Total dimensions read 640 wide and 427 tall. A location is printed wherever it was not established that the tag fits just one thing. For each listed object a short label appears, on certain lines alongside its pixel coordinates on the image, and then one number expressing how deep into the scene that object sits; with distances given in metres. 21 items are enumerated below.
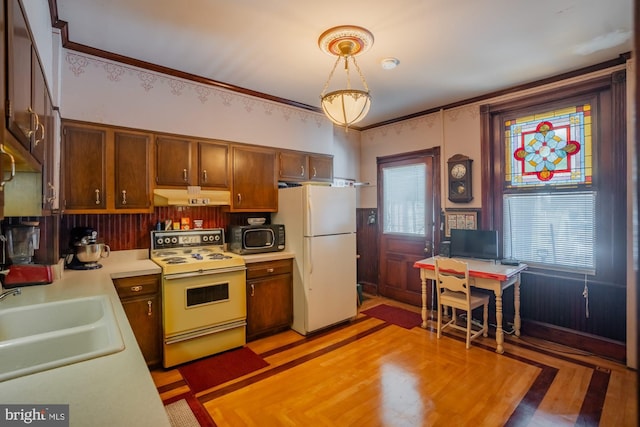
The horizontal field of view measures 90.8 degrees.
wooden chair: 3.11
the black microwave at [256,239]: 3.35
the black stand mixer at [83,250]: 2.61
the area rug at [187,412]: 2.04
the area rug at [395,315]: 3.78
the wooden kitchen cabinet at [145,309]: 2.57
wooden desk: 3.00
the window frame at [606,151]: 2.83
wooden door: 4.24
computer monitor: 3.50
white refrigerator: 3.39
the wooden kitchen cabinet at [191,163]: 3.02
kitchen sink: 1.18
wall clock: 3.82
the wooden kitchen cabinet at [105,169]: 2.60
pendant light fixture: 2.33
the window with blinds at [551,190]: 3.09
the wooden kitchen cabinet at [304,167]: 3.83
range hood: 2.93
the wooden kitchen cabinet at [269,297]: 3.27
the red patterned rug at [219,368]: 2.54
